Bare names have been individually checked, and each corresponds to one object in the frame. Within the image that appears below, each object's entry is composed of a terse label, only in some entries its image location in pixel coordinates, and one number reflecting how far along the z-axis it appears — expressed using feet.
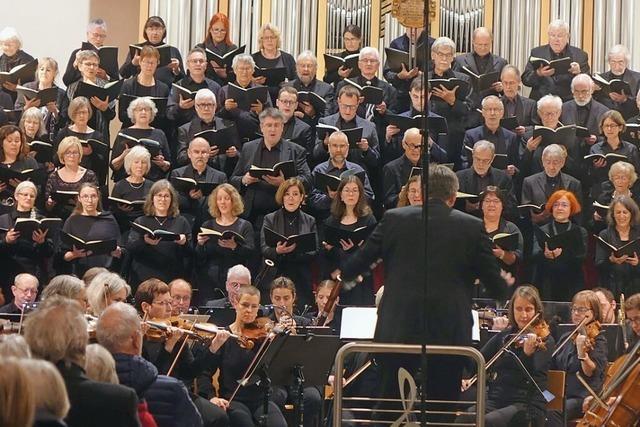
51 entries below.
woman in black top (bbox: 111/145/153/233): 51.39
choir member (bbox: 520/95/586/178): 55.32
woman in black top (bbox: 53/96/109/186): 53.68
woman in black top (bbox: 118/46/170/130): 56.82
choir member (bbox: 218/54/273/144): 56.17
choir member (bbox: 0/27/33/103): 59.49
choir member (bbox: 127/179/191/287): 49.42
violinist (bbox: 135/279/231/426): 37.57
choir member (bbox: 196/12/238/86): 61.18
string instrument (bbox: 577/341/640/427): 31.90
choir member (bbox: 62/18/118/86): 58.51
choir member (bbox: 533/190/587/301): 50.36
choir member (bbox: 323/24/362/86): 59.73
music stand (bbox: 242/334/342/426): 37.97
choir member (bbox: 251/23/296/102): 60.15
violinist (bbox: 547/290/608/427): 41.27
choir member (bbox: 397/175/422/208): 45.14
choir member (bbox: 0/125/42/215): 51.81
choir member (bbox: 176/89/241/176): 54.53
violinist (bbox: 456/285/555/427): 39.14
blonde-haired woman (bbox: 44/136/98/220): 51.06
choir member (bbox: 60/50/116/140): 56.12
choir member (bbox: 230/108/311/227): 52.33
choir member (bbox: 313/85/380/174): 54.29
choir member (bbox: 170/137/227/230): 51.90
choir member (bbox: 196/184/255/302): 49.61
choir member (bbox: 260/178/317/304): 49.42
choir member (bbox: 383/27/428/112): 58.79
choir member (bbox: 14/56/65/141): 56.40
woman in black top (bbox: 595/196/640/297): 50.55
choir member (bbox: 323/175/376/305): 49.61
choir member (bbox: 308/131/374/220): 51.86
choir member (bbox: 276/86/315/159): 55.46
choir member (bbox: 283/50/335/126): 57.71
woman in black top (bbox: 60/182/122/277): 49.05
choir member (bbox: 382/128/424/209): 53.68
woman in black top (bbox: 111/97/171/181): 53.40
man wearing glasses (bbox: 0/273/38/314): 44.88
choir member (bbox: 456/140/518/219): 52.98
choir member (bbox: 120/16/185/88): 58.79
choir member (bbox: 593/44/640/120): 59.17
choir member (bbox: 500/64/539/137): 58.42
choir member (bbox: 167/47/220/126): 56.73
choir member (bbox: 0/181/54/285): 49.05
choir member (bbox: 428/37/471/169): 56.73
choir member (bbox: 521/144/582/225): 53.36
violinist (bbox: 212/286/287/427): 39.68
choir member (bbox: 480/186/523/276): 49.61
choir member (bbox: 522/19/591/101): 60.43
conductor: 29.11
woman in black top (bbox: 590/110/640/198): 54.62
